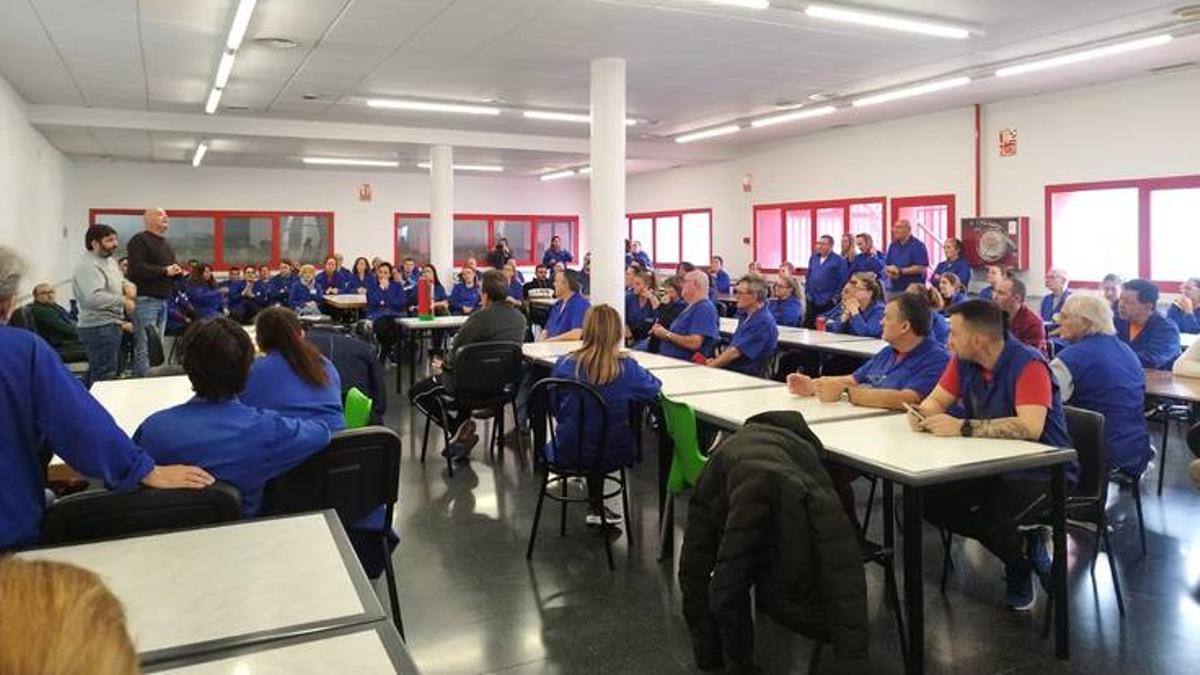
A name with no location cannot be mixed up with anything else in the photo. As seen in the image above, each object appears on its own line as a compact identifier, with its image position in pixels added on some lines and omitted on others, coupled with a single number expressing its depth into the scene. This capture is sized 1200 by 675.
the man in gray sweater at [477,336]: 5.52
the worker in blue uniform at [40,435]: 1.95
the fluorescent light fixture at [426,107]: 9.79
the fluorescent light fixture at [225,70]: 7.23
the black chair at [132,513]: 1.91
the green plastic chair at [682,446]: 3.31
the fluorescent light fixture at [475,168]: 15.97
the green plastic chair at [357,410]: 3.53
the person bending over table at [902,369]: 3.50
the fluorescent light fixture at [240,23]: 5.73
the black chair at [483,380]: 5.09
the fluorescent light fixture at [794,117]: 10.18
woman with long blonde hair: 3.72
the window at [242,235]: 15.59
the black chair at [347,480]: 2.42
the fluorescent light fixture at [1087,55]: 6.80
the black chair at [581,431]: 3.67
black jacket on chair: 2.21
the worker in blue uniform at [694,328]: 5.62
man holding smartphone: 2.93
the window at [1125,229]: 8.30
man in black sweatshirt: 6.24
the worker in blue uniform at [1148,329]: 5.18
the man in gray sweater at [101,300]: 5.90
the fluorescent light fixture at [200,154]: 12.96
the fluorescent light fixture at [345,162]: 15.02
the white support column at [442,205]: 11.94
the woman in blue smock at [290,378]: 2.94
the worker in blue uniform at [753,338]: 5.22
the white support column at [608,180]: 7.46
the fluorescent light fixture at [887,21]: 6.02
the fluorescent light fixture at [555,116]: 10.41
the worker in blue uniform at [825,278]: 10.59
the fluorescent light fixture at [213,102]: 8.97
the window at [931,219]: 10.40
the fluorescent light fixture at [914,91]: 8.43
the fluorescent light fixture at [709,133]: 11.53
